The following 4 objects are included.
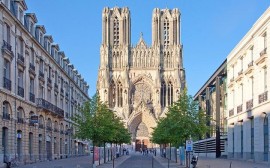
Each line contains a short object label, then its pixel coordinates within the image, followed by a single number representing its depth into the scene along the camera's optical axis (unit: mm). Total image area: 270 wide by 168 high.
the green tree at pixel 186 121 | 45281
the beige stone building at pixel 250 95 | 40656
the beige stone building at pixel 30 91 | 42406
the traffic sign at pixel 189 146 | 37219
